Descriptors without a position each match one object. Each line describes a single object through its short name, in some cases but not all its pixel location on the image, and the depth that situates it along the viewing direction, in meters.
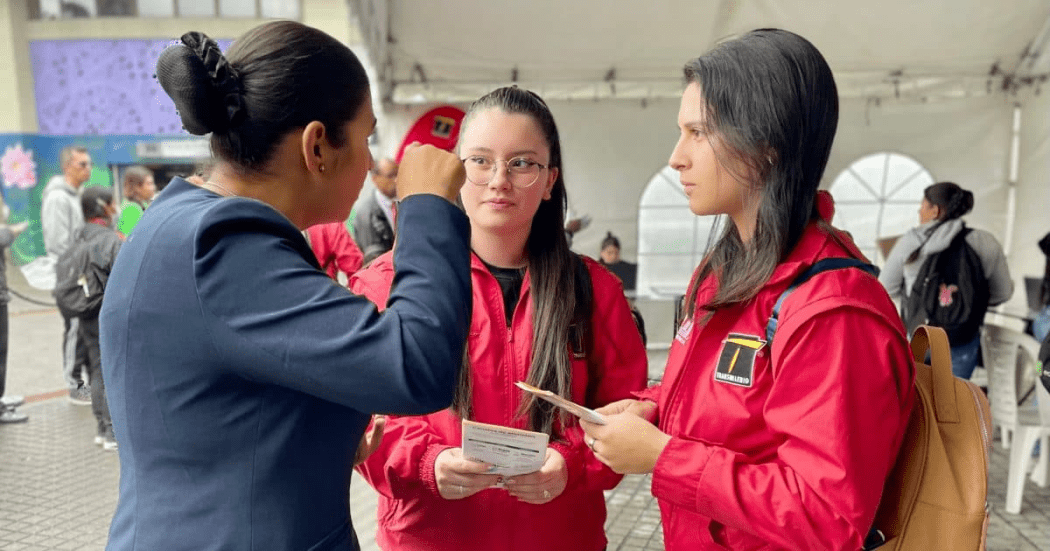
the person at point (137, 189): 5.58
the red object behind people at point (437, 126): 6.52
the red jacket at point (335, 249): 4.70
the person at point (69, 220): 6.18
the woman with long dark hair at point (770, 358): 1.07
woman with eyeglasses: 1.60
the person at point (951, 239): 5.03
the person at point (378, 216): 5.73
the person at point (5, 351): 6.00
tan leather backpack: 1.13
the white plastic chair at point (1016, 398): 4.33
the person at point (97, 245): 5.20
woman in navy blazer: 0.89
